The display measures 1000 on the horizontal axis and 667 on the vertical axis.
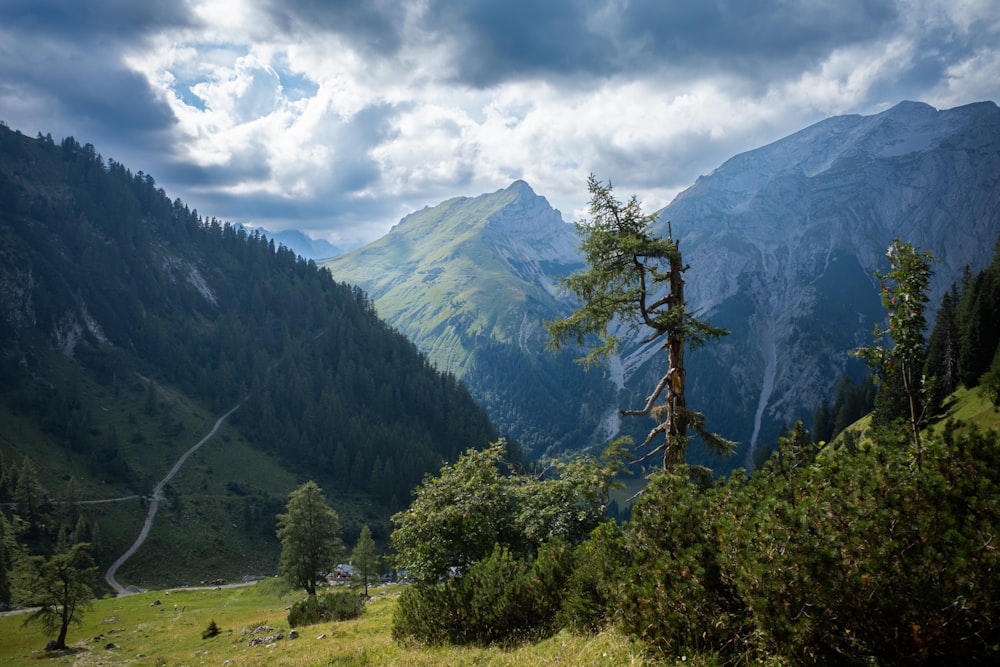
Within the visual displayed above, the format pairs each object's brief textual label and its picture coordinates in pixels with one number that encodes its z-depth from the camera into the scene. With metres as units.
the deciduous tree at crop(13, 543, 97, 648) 47.06
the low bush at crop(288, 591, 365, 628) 37.88
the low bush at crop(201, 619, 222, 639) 41.25
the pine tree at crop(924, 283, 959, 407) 87.56
